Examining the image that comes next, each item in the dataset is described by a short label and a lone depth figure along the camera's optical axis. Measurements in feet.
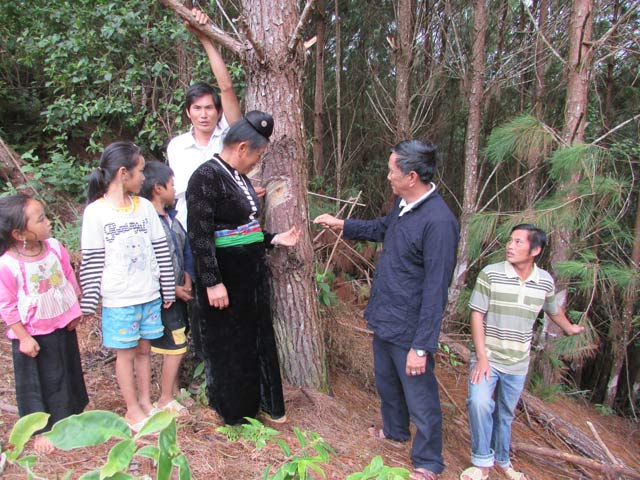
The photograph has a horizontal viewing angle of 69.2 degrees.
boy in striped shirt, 9.20
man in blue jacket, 8.02
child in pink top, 7.18
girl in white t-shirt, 7.66
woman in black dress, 7.72
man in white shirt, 9.20
